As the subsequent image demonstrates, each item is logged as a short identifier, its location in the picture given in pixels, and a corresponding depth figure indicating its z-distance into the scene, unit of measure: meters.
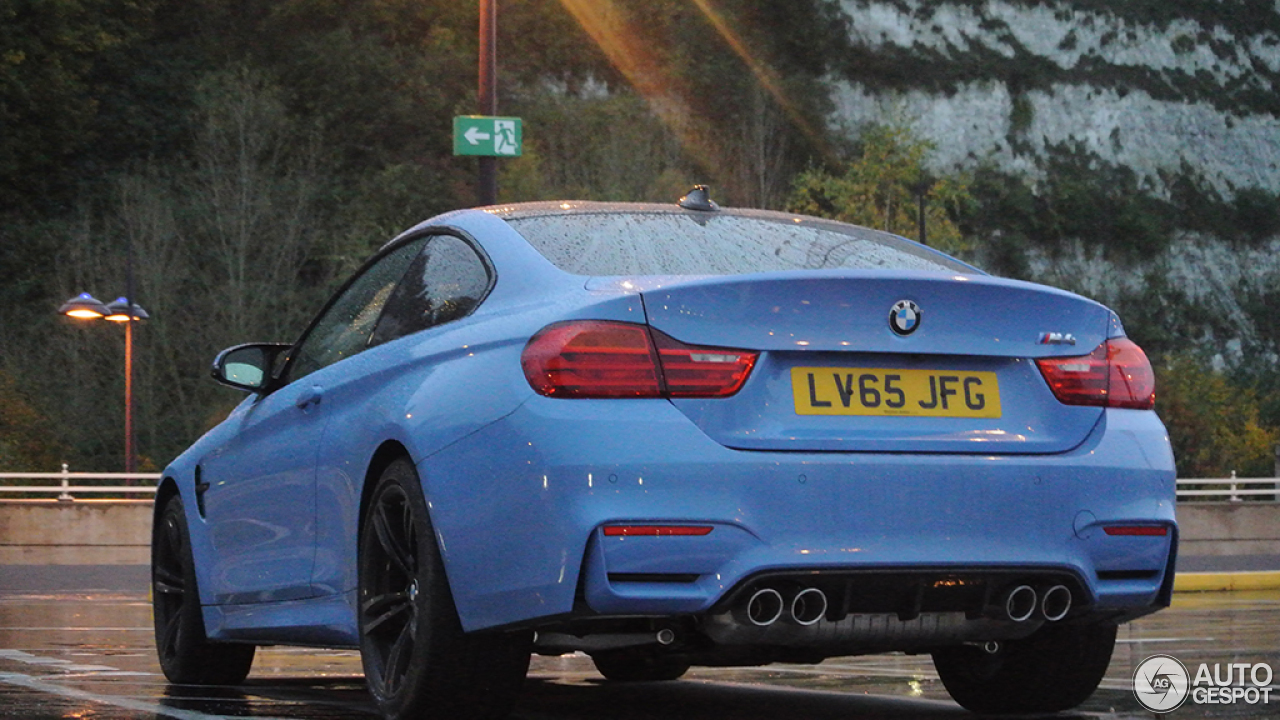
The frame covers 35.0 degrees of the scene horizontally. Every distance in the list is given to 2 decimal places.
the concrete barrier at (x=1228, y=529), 33.59
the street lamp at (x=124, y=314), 32.25
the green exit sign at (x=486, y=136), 17.12
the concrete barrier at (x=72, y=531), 29.19
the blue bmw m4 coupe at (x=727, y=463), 4.69
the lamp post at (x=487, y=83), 18.11
